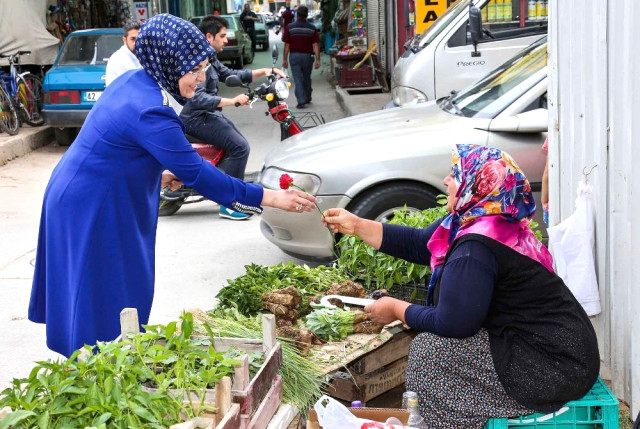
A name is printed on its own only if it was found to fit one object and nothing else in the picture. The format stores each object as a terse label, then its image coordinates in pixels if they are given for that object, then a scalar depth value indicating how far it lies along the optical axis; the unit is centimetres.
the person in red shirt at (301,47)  1758
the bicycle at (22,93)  1412
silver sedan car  625
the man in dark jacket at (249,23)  3569
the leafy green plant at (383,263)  461
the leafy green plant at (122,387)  248
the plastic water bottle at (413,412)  336
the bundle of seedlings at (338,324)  417
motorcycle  883
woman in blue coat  348
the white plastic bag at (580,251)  392
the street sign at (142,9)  2069
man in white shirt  732
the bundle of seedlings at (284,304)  416
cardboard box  338
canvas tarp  1530
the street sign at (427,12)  1246
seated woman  315
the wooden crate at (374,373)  410
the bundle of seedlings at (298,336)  391
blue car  1316
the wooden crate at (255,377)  281
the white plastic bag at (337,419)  314
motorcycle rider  851
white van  1030
